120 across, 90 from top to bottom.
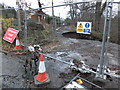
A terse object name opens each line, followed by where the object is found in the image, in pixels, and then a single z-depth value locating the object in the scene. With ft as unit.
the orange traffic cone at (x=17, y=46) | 15.81
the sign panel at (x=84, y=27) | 8.52
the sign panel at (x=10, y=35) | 15.31
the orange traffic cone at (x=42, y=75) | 8.33
